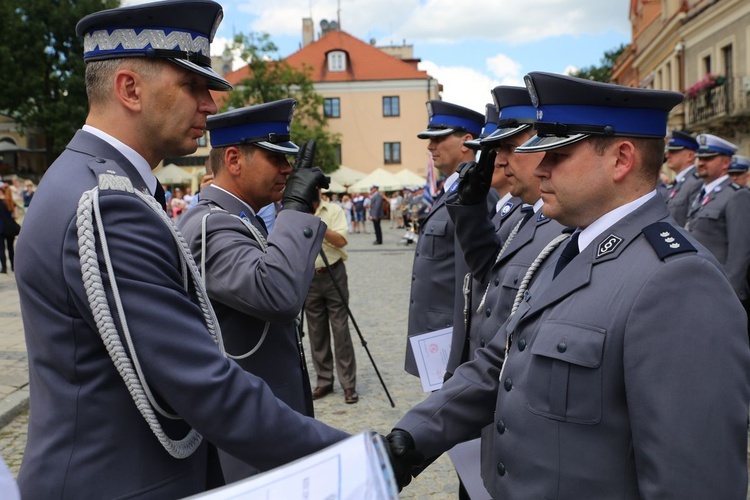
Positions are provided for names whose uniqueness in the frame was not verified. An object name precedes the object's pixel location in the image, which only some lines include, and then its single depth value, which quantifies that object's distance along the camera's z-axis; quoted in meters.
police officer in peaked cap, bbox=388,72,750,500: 1.71
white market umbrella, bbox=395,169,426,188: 36.47
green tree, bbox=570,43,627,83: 65.19
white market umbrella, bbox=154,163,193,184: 38.53
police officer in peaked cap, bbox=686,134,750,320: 6.84
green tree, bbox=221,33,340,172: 45.91
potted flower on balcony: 25.14
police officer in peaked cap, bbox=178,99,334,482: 2.65
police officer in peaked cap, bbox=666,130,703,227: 9.18
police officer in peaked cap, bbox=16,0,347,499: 1.72
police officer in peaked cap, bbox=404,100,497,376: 4.70
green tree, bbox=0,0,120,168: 40.00
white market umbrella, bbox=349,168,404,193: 36.33
